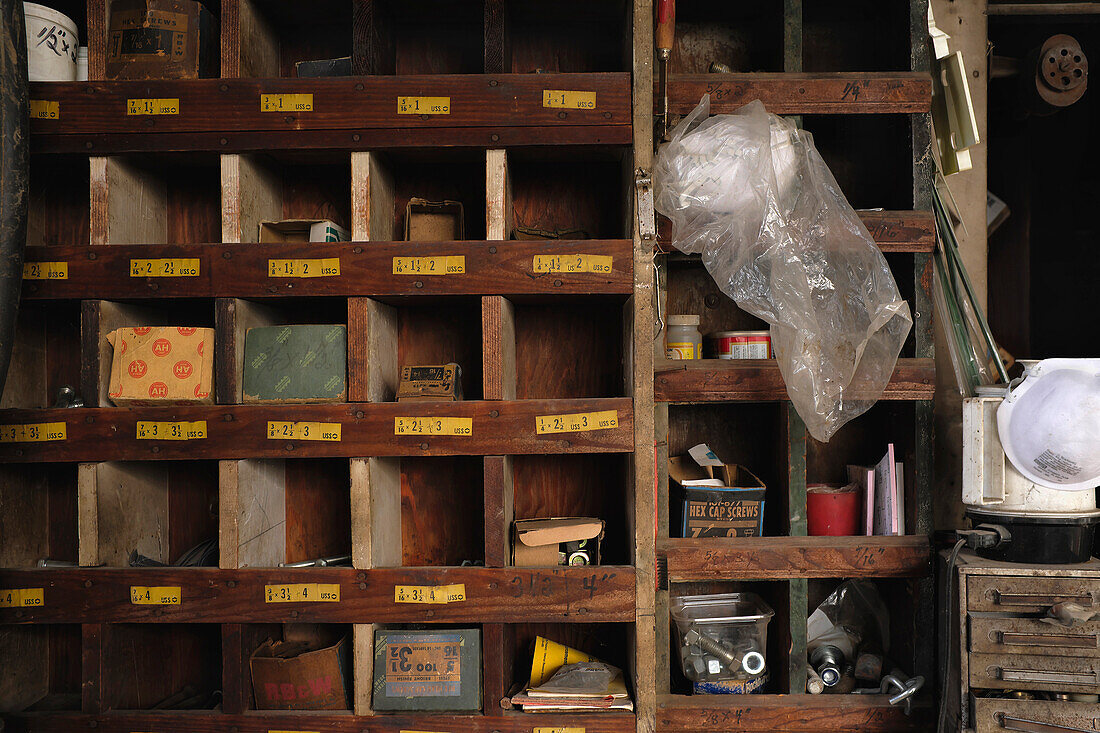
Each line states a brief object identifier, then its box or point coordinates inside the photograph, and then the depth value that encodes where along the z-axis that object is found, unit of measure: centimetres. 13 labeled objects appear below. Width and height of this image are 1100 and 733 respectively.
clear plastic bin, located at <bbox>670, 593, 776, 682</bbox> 182
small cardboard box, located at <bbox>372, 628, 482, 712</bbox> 167
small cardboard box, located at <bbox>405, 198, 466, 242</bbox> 182
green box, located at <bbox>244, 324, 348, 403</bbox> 170
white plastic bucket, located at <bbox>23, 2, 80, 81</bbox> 175
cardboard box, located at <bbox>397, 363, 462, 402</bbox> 173
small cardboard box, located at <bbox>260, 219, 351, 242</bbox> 178
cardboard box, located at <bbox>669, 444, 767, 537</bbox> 184
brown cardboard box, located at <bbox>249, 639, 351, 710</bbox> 169
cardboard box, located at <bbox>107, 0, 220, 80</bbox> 177
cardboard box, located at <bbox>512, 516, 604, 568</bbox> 173
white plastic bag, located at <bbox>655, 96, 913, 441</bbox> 166
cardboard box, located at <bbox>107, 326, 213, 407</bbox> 169
